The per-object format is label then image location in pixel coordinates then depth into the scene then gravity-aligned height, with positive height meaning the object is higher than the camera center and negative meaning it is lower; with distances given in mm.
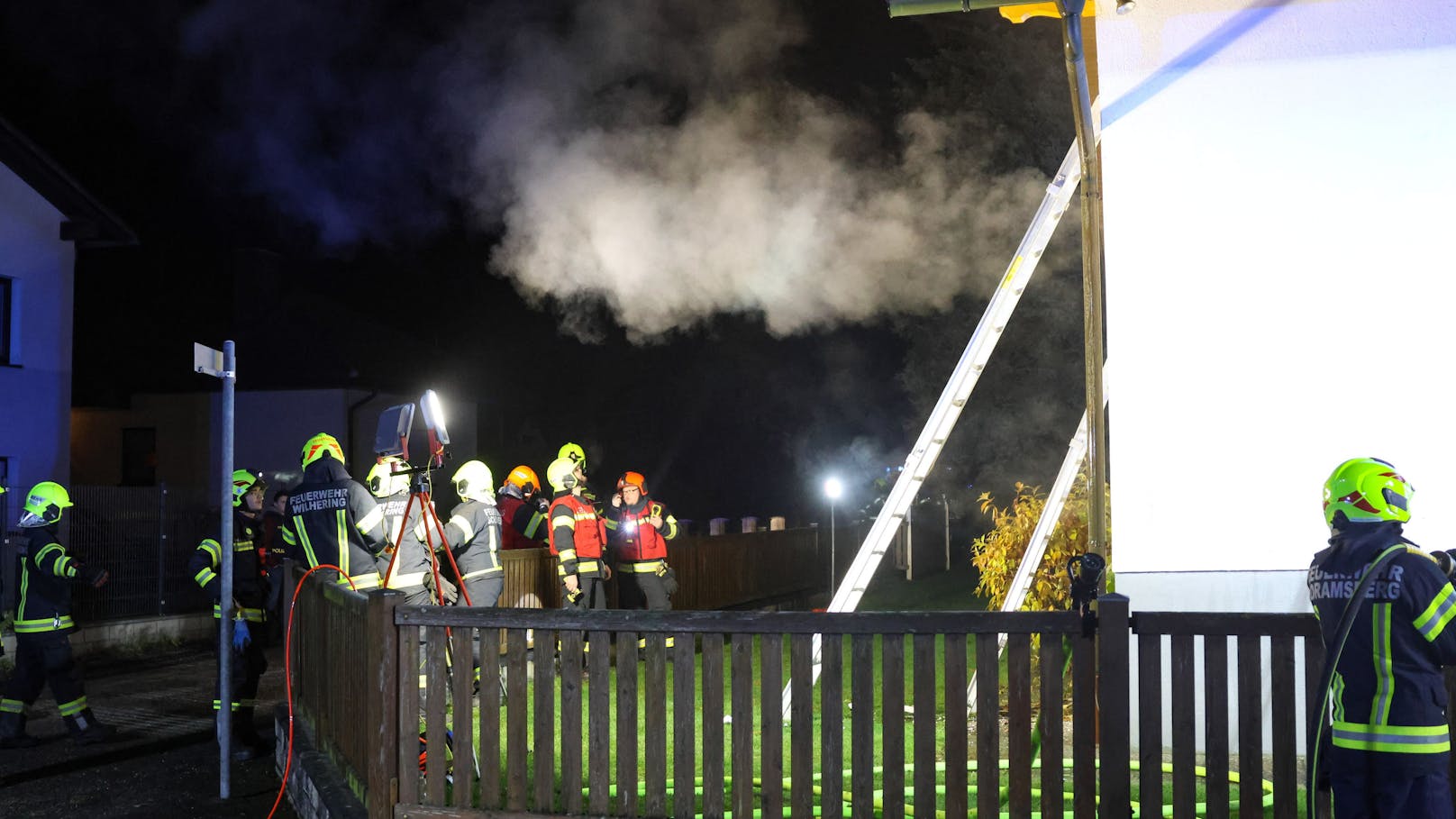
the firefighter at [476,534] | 8148 -549
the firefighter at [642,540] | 10961 -797
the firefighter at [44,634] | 8039 -1234
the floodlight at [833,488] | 17938 -521
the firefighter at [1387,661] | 3713 -666
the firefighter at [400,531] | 7047 -466
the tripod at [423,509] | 6281 -295
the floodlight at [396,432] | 6176 +130
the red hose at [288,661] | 6344 -1175
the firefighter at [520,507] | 11625 -520
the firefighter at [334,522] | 6762 -378
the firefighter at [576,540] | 9953 -721
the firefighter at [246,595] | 7539 -950
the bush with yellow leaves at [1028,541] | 8609 -700
